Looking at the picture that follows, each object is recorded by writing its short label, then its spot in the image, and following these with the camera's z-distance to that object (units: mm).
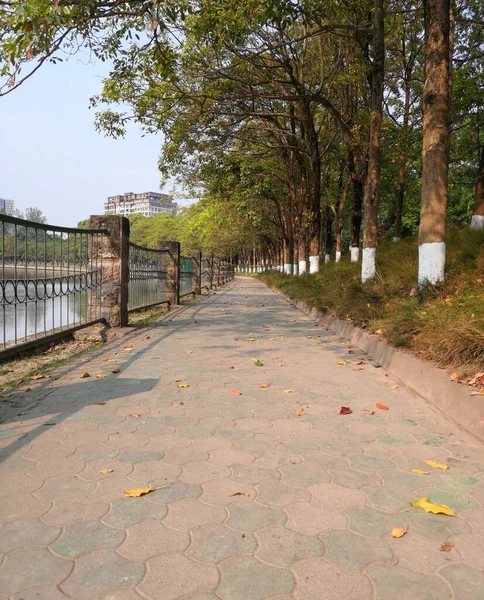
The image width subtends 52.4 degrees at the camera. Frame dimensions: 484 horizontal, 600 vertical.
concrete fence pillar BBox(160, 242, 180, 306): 13445
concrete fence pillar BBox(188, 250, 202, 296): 18906
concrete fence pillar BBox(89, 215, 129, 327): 8266
